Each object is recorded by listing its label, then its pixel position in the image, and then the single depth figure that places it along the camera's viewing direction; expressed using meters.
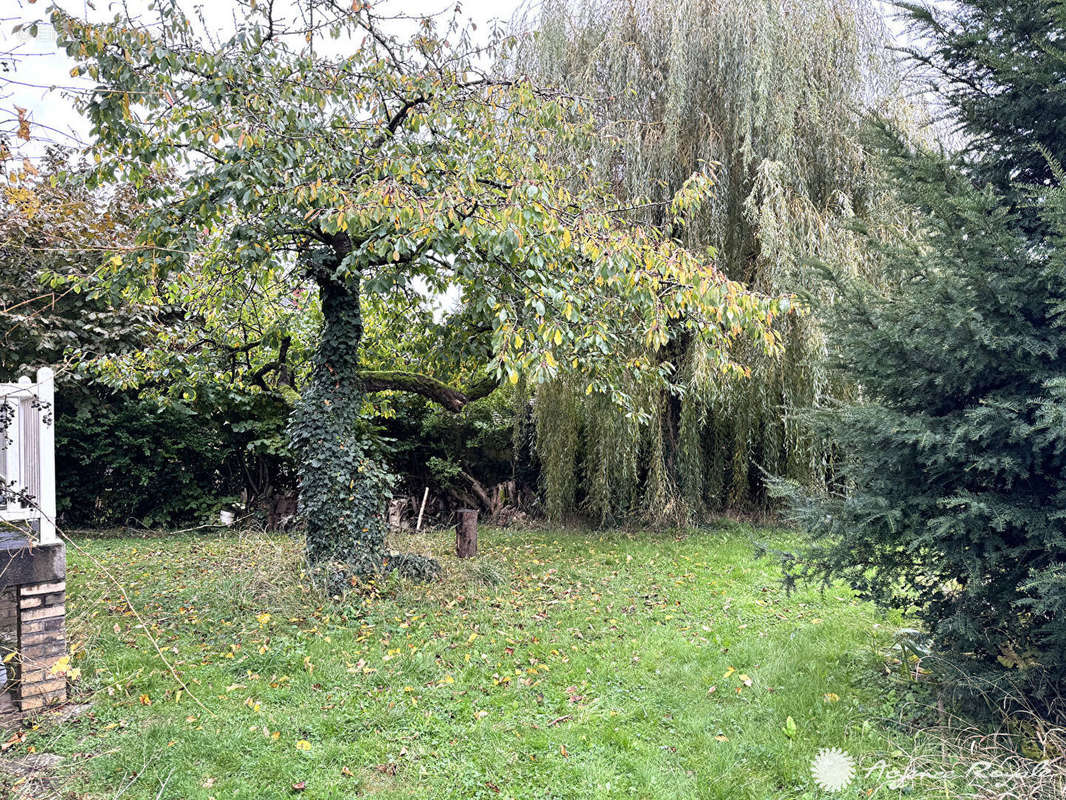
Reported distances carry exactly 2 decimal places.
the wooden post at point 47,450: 3.39
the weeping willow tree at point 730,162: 7.26
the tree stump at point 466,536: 6.54
